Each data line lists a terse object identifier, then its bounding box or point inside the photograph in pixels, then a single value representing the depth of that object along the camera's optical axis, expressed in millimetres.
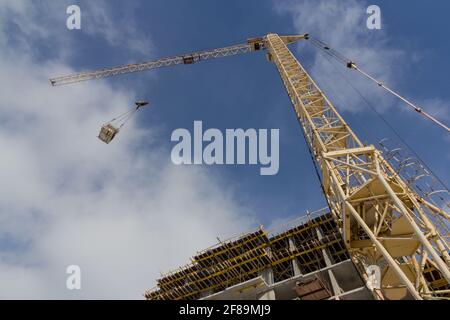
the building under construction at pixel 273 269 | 33375
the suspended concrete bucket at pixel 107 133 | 41250
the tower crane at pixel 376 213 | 14062
